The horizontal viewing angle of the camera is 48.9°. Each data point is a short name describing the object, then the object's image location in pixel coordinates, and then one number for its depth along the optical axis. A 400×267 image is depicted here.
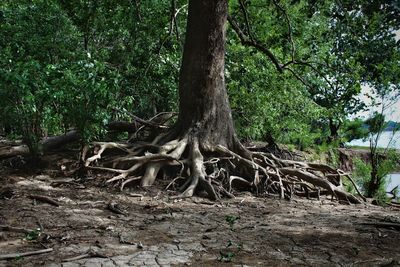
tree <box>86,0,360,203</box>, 7.55
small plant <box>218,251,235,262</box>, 3.73
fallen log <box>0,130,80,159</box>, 8.09
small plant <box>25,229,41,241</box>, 4.11
